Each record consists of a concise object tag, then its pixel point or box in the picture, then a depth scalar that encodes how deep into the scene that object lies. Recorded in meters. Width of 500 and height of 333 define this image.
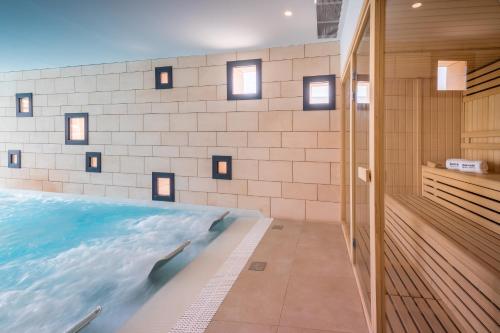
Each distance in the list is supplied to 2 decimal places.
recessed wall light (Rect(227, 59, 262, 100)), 4.27
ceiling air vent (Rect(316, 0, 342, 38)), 2.87
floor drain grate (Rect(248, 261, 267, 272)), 2.58
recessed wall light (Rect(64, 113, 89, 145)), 5.28
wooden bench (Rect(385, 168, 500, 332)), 1.53
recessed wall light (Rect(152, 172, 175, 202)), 4.80
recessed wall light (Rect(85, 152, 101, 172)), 5.24
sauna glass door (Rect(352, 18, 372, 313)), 2.27
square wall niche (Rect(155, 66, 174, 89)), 4.70
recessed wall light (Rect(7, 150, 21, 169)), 5.85
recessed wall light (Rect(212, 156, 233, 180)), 4.45
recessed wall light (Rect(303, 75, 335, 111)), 3.94
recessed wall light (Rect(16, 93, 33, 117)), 5.64
